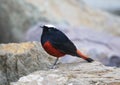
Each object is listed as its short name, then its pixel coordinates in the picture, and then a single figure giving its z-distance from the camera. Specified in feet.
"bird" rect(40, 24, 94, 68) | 41.88
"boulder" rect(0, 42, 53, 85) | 42.73
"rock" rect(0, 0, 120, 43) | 80.18
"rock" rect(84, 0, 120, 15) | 121.29
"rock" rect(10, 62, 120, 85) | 36.65
